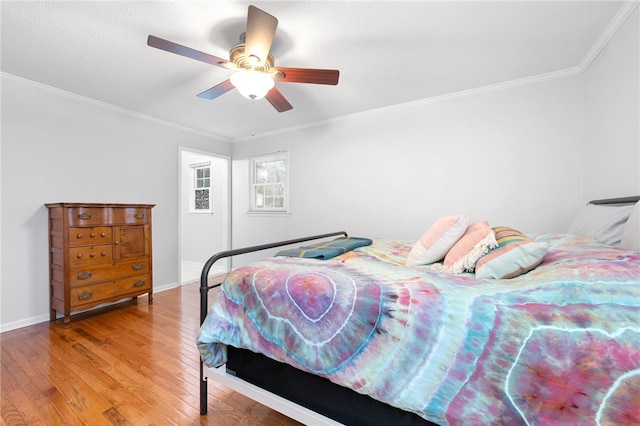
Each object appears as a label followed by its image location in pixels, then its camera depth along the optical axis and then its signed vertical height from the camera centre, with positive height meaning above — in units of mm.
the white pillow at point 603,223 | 1395 -64
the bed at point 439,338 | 757 -442
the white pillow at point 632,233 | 1116 -92
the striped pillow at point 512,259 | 1186 -216
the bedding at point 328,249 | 1786 -269
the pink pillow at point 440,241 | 1681 -187
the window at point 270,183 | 4324 +516
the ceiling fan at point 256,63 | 1576 +1033
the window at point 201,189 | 5262 +485
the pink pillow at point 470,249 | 1408 -204
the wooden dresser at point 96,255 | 2613 -445
